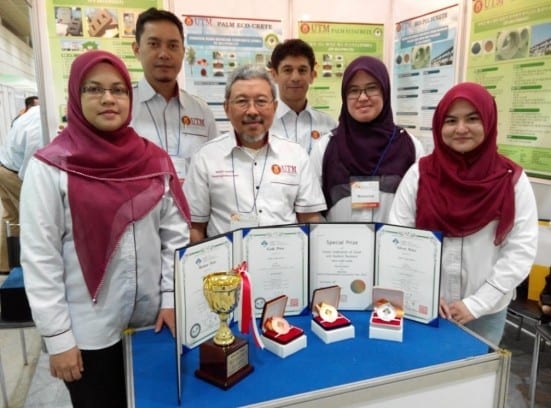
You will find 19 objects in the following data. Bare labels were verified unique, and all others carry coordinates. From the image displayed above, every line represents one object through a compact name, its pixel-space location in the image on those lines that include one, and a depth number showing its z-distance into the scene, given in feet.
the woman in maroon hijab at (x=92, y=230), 4.03
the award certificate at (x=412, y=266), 4.39
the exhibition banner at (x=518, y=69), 7.89
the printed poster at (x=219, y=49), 9.59
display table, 3.48
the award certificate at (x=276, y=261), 4.37
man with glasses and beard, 5.35
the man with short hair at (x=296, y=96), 7.68
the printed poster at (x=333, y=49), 10.48
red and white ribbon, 3.72
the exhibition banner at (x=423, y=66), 9.61
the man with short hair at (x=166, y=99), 6.57
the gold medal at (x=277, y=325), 4.13
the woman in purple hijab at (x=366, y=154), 5.96
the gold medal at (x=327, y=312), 4.38
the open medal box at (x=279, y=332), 3.98
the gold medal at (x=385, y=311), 4.40
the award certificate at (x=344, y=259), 4.61
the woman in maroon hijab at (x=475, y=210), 4.96
